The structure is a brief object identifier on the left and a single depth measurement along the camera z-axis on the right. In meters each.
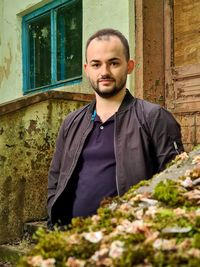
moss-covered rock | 1.21
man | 2.36
